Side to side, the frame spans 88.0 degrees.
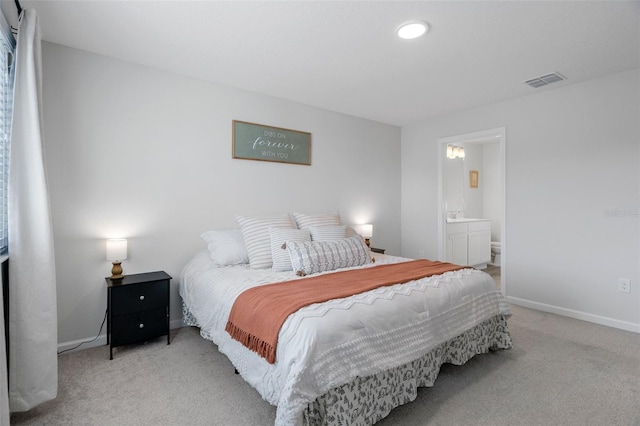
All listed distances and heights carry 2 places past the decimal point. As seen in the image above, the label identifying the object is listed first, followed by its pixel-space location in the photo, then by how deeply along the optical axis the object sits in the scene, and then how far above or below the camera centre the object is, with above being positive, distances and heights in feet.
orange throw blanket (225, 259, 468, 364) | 5.64 -1.70
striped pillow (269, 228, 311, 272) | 9.13 -1.00
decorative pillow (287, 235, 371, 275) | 8.79 -1.33
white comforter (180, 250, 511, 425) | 4.95 -2.22
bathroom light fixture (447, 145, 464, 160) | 18.56 +3.12
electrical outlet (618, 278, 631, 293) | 10.17 -2.42
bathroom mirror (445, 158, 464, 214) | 19.88 +1.35
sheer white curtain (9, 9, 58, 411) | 5.85 -0.79
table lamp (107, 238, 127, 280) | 8.56 -1.19
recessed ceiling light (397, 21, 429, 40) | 7.36 +4.06
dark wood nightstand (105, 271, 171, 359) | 8.14 -2.57
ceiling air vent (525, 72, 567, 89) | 10.27 +4.07
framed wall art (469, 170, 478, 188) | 21.16 +1.83
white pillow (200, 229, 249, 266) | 9.41 -1.16
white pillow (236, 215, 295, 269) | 9.41 -0.83
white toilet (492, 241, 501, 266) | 20.12 -2.84
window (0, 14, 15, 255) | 6.24 +1.67
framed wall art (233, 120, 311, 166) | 11.38 +2.34
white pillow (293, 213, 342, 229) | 11.49 -0.45
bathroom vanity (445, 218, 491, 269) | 16.60 -1.89
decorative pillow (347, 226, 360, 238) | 11.35 -0.88
